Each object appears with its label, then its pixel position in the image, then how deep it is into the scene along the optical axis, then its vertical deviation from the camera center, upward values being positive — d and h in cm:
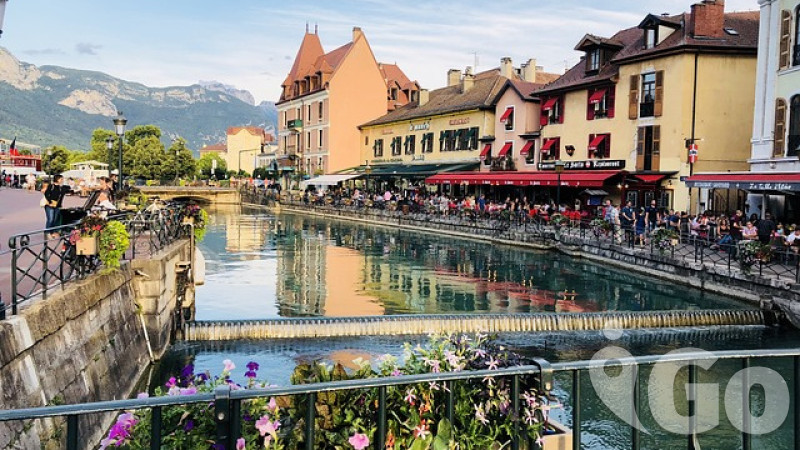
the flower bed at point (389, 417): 380 -131
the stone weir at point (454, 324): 1622 -334
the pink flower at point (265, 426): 366 -126
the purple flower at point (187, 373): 440 -119
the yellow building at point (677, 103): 3528 +458
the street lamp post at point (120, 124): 2453 +196
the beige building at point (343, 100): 7338 +904
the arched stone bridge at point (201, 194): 7638 -135
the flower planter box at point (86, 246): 1078 -102
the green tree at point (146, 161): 10325 +297
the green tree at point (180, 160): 10535 +326
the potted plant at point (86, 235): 1077 -86
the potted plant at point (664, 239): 2565 -176
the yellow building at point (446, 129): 5303 +477
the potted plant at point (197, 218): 2009 -104
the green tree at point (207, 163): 12554 +400
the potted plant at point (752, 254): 2072 -182
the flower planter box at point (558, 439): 442 -158
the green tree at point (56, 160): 11425 +316
